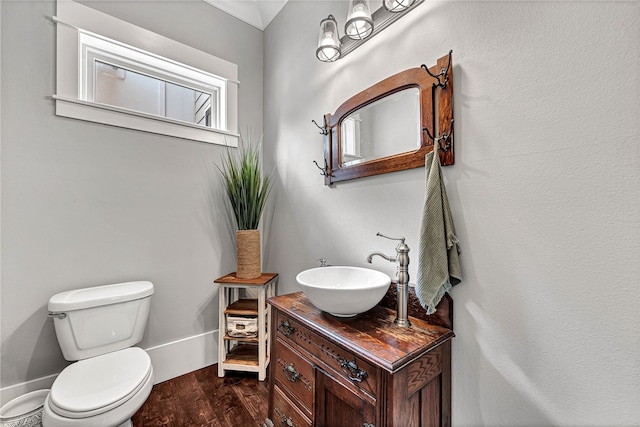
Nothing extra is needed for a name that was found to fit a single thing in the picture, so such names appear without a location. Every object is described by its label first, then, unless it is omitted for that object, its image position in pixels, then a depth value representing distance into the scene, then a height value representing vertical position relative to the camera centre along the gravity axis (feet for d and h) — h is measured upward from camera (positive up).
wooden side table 5.95 -2.67
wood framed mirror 3.47 +1.47
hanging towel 3.18 -0.44
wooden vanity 2.68 -1.90
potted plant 6.31 +0.10
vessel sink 3.18 -1.06
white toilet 3.50 -2.53
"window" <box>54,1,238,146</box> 5.08 +3.28
